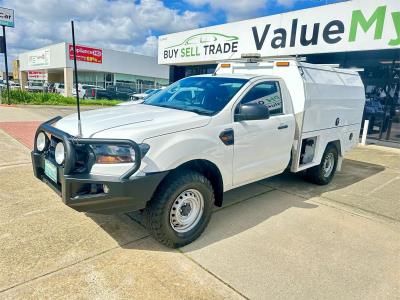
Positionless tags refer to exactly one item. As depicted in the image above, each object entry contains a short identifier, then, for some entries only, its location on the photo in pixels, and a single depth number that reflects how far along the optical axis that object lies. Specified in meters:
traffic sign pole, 16.67
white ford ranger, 2.70
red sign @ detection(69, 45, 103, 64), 34.04
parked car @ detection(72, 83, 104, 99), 26.75
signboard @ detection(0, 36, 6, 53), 16.55
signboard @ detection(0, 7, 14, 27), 16.48
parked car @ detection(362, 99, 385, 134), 10.83
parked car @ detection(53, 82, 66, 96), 35.30
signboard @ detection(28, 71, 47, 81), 45.27
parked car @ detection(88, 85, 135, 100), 27.22
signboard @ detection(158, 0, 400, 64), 9.09
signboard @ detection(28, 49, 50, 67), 38.47
